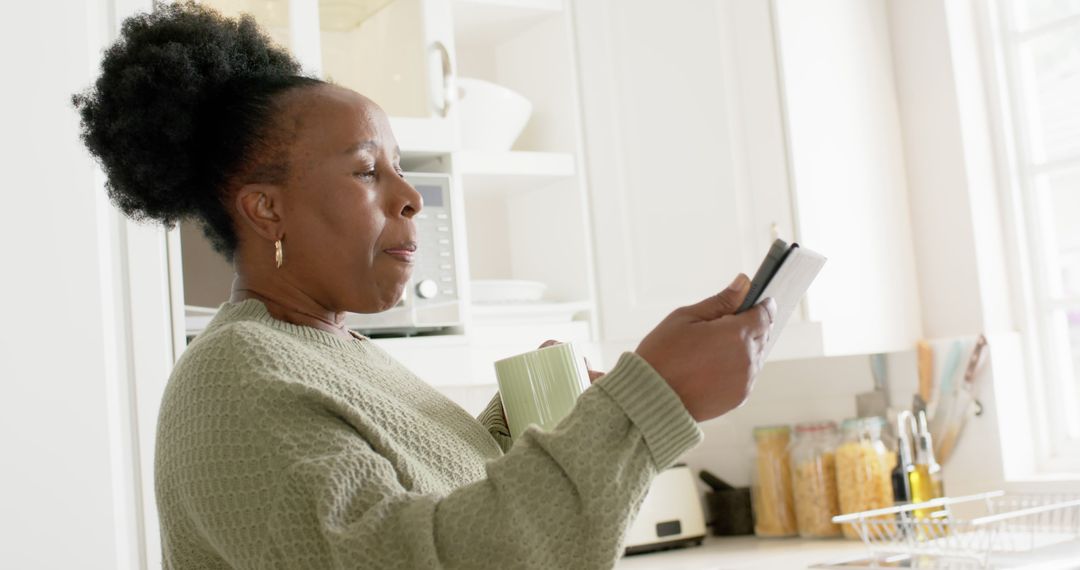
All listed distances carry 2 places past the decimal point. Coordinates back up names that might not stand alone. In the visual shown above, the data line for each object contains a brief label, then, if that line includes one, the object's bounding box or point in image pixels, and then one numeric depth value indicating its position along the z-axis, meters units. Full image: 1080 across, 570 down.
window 2.59
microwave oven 2.12
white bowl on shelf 2.38
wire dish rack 2.07
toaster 2.52
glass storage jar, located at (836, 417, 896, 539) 2.49
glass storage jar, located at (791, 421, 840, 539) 2.56
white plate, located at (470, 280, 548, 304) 2.34
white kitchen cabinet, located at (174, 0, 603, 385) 2.12
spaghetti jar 2.65
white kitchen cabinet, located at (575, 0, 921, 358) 2.44
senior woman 0.72
